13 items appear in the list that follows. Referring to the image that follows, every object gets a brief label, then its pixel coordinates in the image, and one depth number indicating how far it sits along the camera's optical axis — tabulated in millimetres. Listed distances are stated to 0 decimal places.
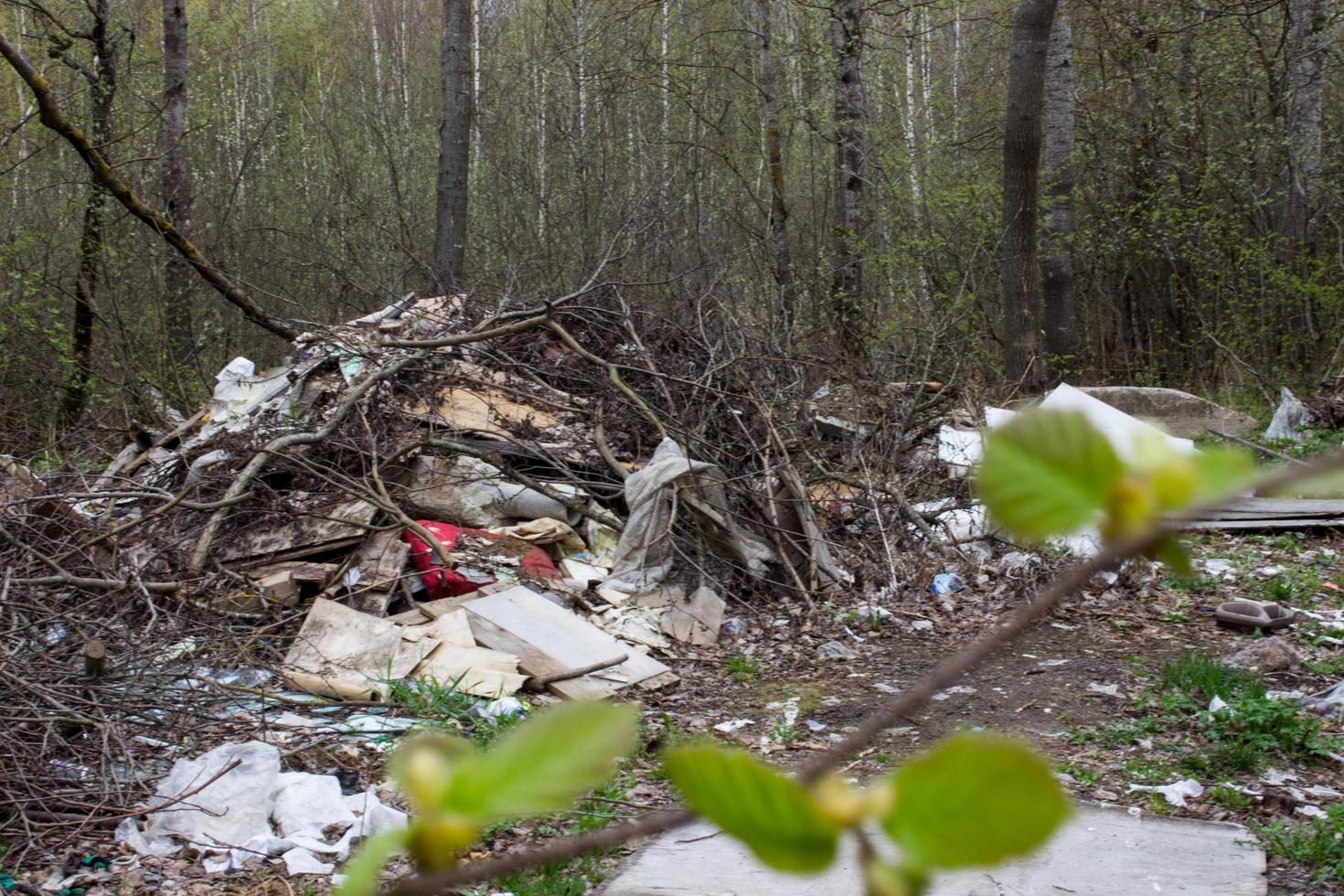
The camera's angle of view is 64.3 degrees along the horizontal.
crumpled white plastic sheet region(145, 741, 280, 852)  3496
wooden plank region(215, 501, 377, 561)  5812
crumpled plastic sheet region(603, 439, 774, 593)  6031
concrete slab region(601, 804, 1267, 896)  3158
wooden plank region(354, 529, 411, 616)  5570
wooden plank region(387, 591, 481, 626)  5348
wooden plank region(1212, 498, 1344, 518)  7082
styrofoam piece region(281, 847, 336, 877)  3336
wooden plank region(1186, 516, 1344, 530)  7227
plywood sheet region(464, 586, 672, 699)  4957
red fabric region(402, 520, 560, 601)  5707
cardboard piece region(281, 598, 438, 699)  4691
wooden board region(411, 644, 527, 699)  4676
